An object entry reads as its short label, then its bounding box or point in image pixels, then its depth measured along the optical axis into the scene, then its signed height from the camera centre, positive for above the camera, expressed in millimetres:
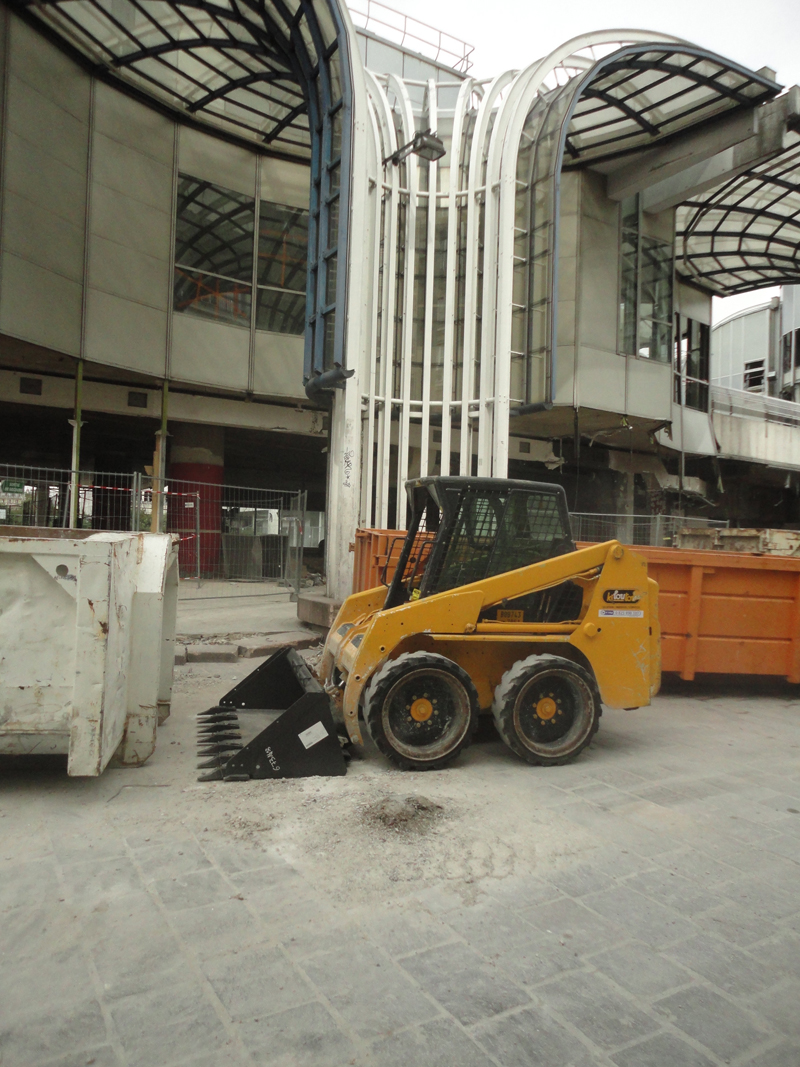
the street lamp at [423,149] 12344 +6665
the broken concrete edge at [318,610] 10648 -1067
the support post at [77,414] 15211 +2377
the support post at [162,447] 16812 +1909
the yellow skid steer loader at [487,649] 5320 -818
